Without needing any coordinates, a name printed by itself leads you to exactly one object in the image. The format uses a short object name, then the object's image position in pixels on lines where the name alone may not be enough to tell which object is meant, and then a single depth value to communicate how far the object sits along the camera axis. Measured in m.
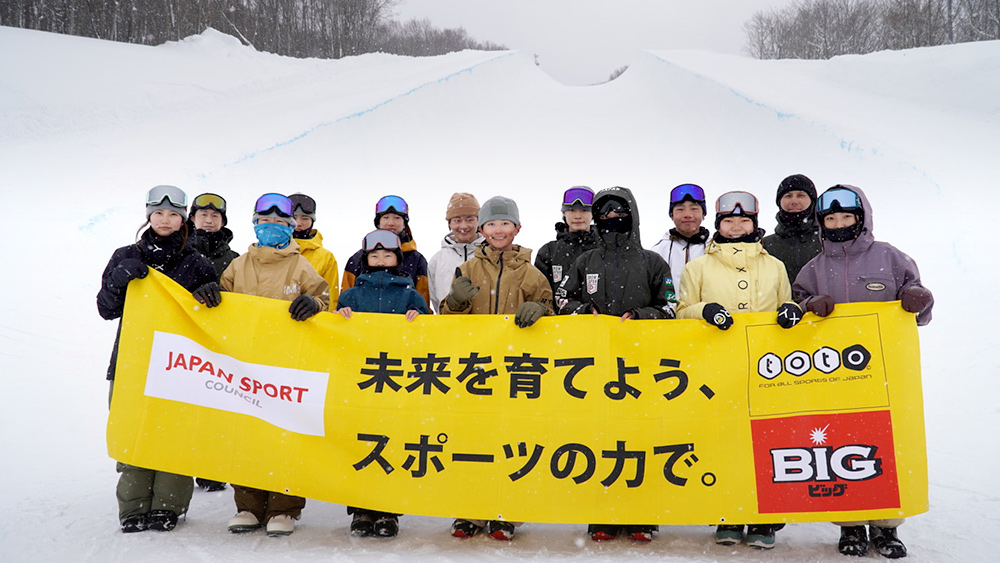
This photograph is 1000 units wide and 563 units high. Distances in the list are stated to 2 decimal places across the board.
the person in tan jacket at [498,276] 3.54
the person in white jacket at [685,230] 4.12
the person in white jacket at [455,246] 4.52
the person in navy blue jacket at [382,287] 3.47
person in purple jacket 3.16
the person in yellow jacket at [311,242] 4.40
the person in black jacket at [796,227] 4.02
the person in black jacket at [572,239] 4.38
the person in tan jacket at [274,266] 3.54
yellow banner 2.87
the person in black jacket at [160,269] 3.14
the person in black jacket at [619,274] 3.30
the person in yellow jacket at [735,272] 3.28
